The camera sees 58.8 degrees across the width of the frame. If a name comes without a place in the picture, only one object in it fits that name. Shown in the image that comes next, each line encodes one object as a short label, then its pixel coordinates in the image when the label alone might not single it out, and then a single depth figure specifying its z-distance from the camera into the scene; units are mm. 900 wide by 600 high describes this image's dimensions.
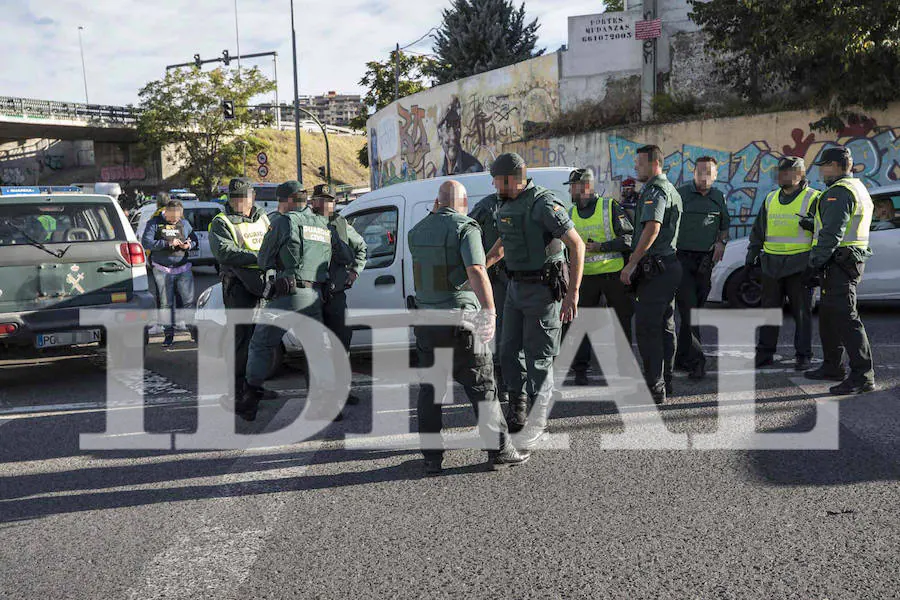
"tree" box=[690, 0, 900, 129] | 13133
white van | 7152
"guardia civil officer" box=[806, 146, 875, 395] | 5816
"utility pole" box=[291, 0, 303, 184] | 30734
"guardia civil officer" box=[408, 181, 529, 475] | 4465
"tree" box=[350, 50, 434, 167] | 36938
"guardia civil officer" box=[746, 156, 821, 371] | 6582
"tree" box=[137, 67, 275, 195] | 48406
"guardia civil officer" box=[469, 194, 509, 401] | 6117
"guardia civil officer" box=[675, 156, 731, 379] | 6523
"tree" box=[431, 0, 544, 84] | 27250
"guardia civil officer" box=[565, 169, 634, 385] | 6277
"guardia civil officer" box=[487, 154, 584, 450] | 4812
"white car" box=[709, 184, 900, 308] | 9117
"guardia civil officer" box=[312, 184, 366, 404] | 6164
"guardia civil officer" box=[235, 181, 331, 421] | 5688
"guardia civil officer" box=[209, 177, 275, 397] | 6098
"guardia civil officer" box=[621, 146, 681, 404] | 5730
